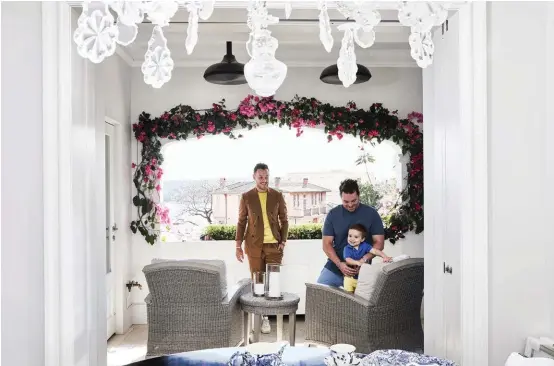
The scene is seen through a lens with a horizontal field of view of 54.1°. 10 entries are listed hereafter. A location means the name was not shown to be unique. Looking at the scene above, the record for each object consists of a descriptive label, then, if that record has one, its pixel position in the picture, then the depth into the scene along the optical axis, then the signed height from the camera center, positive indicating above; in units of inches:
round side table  142.2 -31.5
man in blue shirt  167.6 -11.4
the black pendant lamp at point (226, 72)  158.1 +33.7
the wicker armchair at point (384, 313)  133.2 -32.3
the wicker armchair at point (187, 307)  132.7 -30.5
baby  161.9 -18.9
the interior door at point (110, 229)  183.0 -14.0
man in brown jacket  198.2 -14.1
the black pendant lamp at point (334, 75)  157.9 +33.1
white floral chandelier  38.1 +11.7
